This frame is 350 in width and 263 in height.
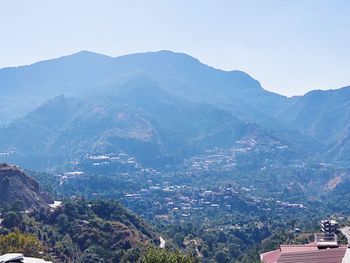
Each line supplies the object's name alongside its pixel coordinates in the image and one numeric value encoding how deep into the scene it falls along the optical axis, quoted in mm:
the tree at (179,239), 101125
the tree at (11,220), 74625
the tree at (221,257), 93738
